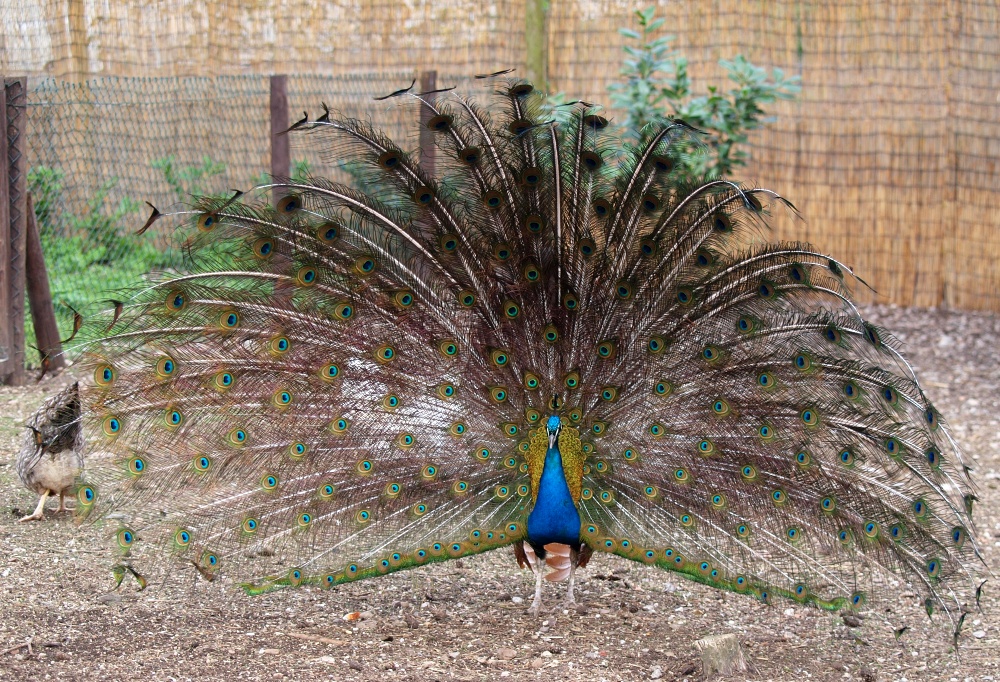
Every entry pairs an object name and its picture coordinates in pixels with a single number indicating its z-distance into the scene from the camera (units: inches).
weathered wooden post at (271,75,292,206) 322.0
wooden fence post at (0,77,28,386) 290.4
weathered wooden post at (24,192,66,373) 304.2
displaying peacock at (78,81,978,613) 166.7
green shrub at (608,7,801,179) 358.9
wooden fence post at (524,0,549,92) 406.9
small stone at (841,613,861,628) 189.2
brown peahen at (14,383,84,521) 201.9
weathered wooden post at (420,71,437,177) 291.5
